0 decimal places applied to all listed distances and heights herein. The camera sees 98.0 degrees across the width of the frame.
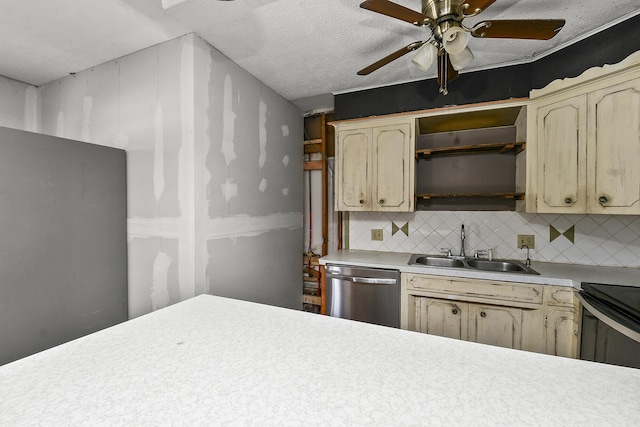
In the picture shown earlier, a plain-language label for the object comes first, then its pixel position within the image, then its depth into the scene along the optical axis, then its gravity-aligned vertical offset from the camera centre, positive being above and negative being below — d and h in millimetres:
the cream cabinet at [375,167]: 2434 +373
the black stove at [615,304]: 1281 -493
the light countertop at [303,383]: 548 -413
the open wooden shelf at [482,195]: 2201 +112
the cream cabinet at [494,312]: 1794 -729
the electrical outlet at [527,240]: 2352 -268
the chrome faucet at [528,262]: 2231 -434
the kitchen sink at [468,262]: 2328 -469
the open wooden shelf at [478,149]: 2197 +508
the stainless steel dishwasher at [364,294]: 2205 -706
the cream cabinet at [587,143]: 1682 +437
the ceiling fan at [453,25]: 1209 +853
